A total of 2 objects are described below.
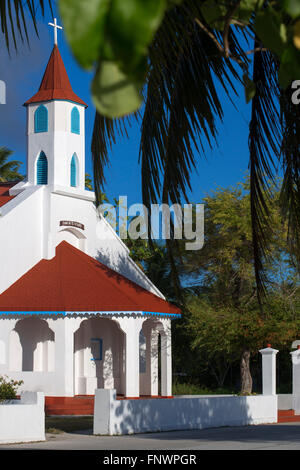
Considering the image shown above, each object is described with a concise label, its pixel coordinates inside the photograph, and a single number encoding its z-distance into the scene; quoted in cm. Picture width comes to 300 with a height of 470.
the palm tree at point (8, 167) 5162
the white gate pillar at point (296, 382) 2725
